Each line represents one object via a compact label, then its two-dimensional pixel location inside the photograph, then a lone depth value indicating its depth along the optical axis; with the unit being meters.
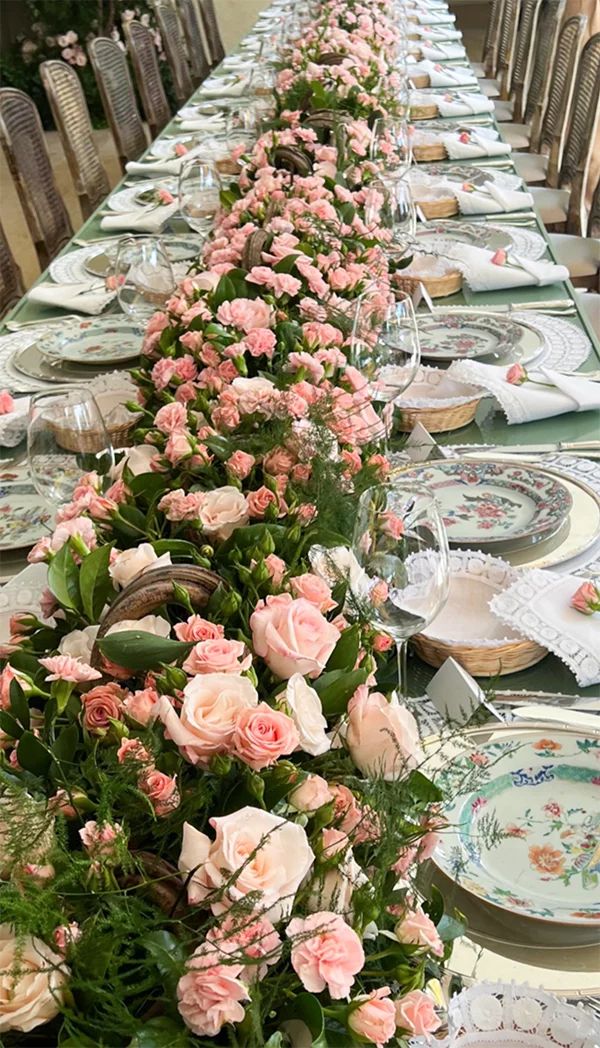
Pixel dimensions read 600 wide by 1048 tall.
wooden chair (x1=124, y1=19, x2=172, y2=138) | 4.32
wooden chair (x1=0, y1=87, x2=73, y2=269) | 3.08
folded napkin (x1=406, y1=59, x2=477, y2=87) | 3.90
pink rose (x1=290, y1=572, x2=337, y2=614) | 0.78
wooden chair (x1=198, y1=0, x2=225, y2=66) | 6.07
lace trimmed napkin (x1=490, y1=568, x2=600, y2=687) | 1.08
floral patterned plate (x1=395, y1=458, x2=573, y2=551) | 1.29
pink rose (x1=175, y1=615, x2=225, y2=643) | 0.72
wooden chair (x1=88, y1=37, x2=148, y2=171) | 3.96
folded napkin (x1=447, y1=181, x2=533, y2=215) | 2.57
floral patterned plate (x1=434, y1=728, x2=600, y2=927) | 0.85
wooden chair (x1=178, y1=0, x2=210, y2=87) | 5.55
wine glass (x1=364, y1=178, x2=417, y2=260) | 1.83
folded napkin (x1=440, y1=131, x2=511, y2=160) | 3.01
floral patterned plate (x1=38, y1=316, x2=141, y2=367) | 1.89
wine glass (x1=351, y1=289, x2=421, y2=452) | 1.35
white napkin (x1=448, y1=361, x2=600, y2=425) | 1.60
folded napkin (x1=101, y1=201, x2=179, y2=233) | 2.59
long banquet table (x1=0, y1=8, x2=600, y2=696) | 1.10
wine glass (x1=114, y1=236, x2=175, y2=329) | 1.69
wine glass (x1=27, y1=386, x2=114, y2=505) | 1.18
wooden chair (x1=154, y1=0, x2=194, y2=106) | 4.96
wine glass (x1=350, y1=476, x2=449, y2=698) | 0.90
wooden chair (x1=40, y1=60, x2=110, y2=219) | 3.53
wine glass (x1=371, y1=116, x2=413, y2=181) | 2.14
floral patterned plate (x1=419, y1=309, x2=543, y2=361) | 1.80
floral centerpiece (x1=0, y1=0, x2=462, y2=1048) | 0.54
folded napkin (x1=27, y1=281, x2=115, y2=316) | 2.12
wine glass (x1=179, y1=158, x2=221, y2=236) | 2.07
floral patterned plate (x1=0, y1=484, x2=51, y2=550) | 1.39
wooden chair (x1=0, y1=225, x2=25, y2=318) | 2.83
